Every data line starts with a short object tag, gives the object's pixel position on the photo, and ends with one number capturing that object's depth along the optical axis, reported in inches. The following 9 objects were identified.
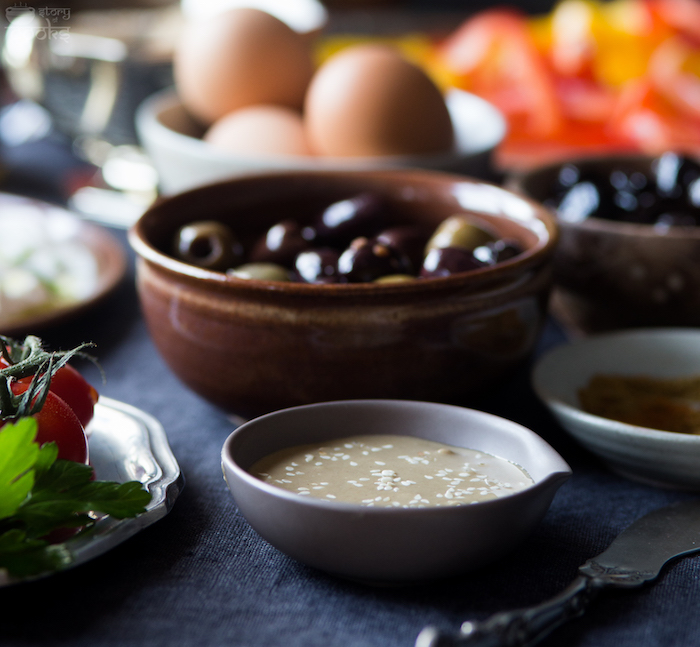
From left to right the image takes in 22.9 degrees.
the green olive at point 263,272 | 17.7
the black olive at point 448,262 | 17.1
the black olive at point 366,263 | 17.3
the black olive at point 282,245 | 18.1
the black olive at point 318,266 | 17.3
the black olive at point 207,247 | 18.1
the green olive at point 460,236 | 18.1
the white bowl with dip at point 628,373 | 16.2
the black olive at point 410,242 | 18.2
